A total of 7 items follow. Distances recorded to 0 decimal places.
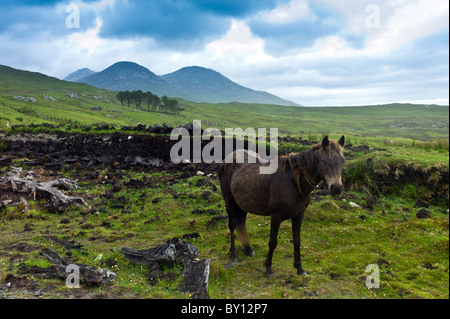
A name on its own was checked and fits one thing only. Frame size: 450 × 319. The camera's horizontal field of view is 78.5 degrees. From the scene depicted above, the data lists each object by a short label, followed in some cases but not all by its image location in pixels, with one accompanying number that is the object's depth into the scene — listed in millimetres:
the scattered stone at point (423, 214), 10109
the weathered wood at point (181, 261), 6406
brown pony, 5844
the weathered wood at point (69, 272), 6547
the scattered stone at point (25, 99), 80000
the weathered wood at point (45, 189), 12734
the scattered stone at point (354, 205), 11304
